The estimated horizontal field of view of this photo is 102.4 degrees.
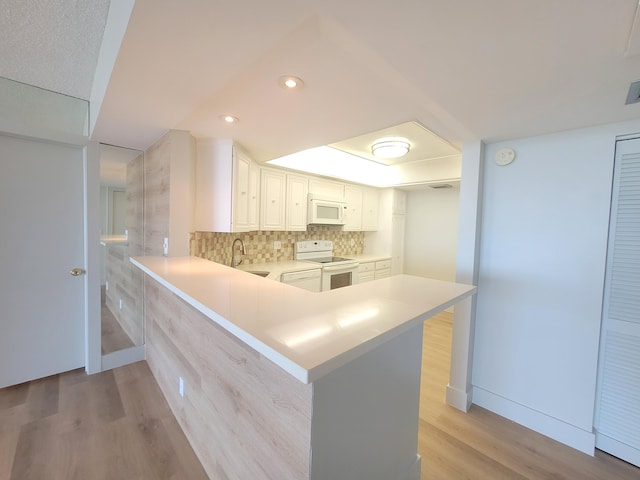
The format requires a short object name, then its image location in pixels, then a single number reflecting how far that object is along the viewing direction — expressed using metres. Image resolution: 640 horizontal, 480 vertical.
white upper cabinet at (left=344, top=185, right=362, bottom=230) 4.40
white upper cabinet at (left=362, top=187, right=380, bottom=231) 4.71
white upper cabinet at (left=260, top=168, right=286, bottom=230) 3.28
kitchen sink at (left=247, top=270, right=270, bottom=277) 2.98
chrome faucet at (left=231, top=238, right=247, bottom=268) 3.21
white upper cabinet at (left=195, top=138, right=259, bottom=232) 2.33
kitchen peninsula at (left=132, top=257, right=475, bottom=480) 0.82
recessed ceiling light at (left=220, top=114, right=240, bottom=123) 1.81
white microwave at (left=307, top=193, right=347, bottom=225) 3.82
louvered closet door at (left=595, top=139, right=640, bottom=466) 1.59
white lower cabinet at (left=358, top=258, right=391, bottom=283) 4.33
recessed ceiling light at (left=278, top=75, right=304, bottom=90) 1.30
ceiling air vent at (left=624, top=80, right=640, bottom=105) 1.21
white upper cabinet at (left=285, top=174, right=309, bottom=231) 3.58
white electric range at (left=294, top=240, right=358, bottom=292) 3.71
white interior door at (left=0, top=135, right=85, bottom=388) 2.09
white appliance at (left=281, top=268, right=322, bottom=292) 3.23
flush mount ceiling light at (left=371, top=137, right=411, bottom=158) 2.96
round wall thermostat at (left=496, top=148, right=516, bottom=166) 1.97
